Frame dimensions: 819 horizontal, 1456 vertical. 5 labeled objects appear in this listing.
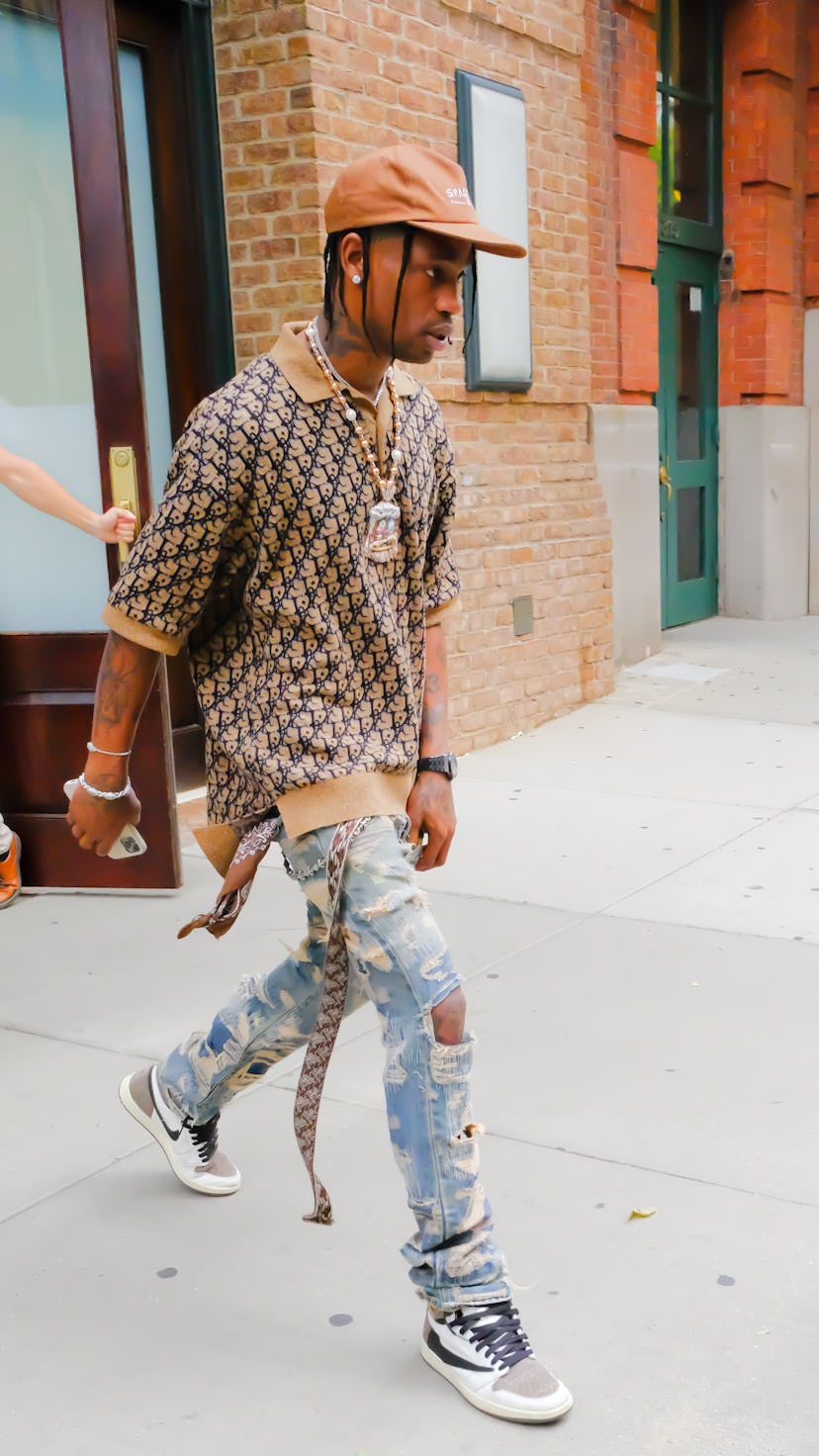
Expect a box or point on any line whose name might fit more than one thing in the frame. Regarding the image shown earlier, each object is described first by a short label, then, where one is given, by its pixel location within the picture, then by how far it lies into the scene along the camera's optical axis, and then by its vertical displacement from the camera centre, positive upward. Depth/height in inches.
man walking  94.7 -14.6
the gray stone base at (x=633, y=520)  352.2 -28.6
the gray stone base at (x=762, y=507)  450.6 -33.4
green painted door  424.2 -10.4
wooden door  205.5 -4.1
